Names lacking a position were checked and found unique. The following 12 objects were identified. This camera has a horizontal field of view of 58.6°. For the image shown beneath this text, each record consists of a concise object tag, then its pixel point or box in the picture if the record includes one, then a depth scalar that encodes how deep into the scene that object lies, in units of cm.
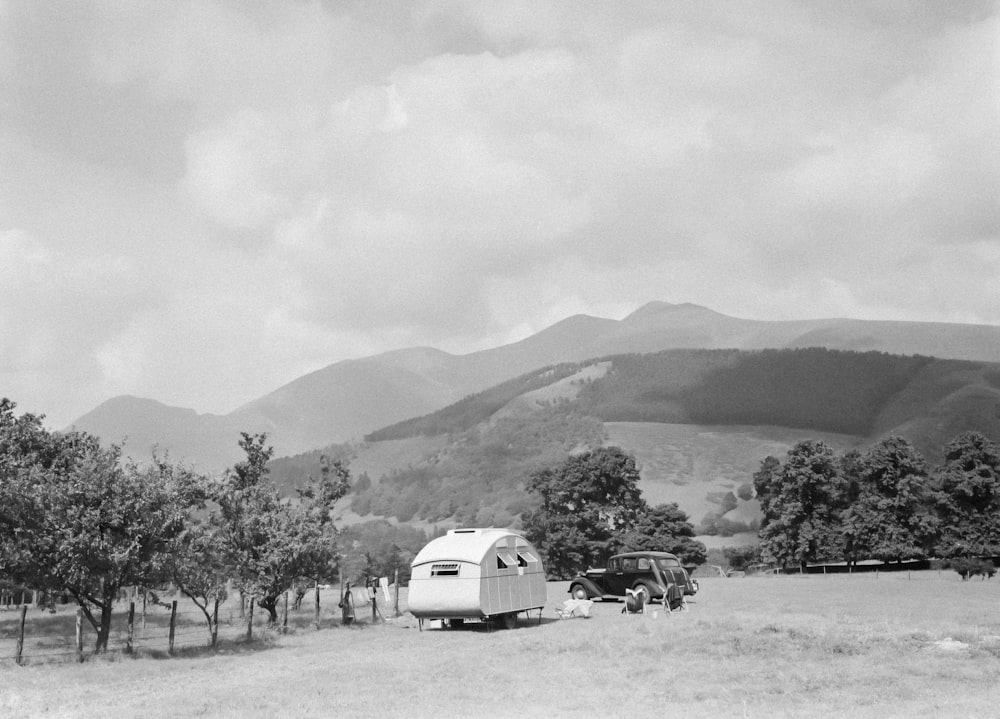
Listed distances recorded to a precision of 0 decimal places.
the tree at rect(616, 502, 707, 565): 6562
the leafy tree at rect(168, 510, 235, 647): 2683
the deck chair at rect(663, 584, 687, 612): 3553
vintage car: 3791
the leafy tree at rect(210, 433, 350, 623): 3278
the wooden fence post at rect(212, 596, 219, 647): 2844
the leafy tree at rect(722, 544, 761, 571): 8269
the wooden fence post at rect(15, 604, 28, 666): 2481
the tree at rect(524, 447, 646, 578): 6638
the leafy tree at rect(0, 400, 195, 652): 2500
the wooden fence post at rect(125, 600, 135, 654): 2655
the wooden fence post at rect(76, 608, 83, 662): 2549
